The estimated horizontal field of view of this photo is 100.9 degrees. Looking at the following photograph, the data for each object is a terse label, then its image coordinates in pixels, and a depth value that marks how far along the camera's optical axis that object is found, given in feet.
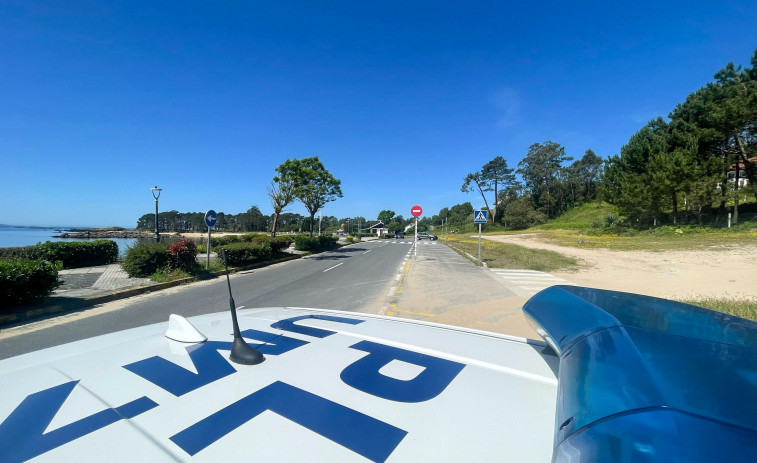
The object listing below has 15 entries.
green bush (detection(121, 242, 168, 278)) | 33.78
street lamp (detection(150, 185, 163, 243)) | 46.47
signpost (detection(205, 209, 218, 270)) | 39.75
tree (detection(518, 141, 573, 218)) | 236.22
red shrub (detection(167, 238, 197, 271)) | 36.24
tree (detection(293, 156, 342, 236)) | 70.09
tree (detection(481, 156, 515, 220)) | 240.94
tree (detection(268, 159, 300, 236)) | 68.74
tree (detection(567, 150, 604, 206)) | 237.25
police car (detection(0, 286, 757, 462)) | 2.51
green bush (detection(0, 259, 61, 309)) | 20.40
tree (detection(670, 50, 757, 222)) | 83.71
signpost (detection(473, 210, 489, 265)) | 48.16
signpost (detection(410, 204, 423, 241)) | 54.52
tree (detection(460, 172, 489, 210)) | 241.96
